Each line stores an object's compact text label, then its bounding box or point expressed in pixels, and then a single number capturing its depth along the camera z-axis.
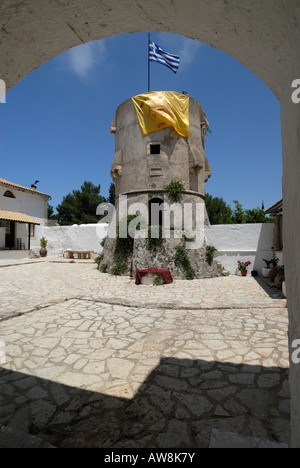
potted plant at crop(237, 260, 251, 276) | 13.02
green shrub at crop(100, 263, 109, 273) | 13.69
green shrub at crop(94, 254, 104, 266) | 15.29
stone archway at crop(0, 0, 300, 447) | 1.36
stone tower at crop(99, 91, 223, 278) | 13.73
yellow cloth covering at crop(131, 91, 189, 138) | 13.69
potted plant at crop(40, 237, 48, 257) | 23.48
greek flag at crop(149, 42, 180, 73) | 13.59
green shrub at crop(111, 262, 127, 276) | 12.59
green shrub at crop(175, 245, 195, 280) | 11.77
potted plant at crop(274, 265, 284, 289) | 8.85
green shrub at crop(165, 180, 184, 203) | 13.88
